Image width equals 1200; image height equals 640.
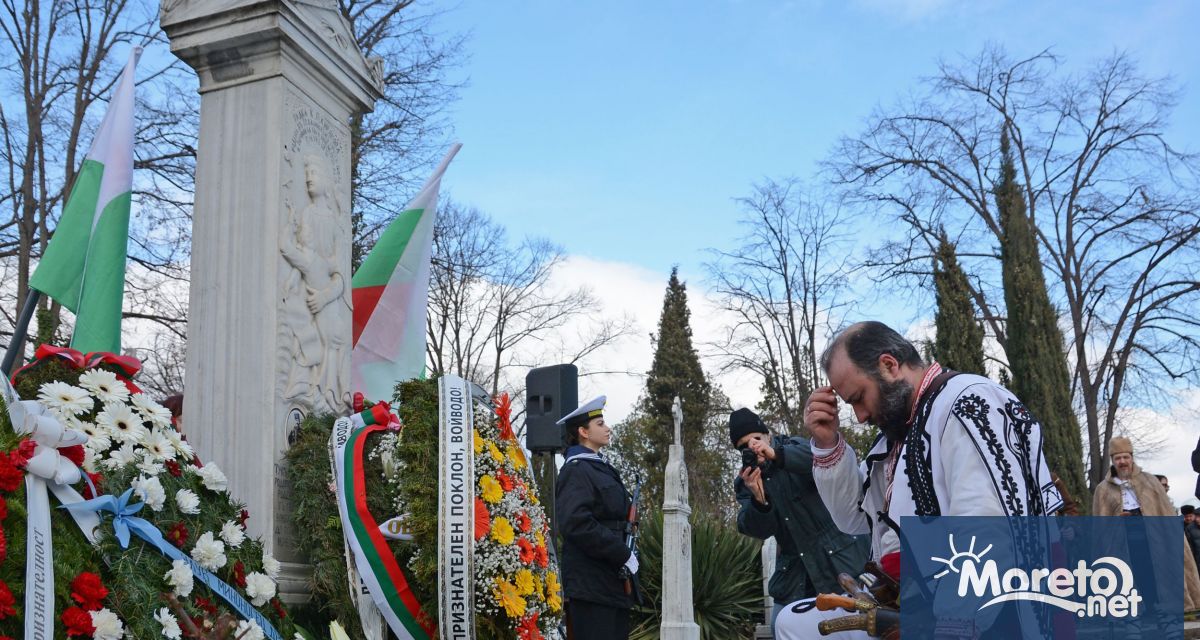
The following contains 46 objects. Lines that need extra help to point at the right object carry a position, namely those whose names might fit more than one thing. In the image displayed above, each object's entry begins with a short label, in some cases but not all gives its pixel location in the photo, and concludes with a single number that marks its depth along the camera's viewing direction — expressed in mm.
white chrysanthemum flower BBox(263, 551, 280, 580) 3814
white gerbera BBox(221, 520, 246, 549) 3682
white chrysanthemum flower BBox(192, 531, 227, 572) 3488
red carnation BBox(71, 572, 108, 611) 2938
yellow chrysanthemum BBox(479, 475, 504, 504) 5363
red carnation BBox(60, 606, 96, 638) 2848
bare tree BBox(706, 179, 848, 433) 30562
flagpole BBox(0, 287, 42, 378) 5441
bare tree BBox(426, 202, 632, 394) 29094
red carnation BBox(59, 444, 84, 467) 3164
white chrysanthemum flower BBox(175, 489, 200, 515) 3533
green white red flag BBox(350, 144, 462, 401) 7957
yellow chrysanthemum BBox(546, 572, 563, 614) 5493
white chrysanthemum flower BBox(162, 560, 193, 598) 3242
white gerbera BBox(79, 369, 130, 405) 3719
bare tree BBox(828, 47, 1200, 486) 25547
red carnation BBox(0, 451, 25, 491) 2797
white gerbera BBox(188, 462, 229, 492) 3807
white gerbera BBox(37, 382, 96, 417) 3508
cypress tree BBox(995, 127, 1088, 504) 22484
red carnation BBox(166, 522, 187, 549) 3398
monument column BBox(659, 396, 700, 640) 9922
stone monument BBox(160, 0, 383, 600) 6234
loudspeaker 9055
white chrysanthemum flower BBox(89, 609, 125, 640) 2918
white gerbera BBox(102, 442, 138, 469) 3486
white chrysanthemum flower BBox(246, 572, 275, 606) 3646
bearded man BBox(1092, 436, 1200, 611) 10875
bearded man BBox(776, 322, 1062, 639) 2668
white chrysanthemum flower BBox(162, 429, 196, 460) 3834
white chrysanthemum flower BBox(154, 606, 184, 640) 3074
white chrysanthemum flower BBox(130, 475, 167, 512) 3348
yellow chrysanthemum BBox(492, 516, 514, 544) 5250
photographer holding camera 5098
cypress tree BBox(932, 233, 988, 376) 23781
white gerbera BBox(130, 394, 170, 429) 3818
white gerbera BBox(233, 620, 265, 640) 3405
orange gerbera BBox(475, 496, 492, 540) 5191
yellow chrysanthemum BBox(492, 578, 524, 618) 5108
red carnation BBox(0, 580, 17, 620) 2639
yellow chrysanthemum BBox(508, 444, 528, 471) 5871
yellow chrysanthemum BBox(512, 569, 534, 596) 5246
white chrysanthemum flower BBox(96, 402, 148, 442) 3615
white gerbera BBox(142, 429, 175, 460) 3664
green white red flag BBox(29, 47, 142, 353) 6434
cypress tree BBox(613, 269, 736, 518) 39316
